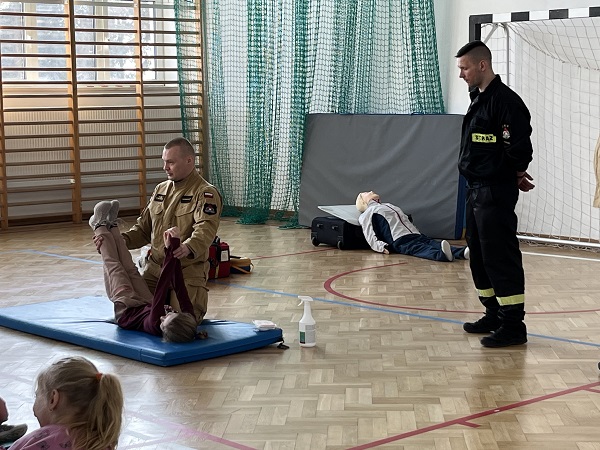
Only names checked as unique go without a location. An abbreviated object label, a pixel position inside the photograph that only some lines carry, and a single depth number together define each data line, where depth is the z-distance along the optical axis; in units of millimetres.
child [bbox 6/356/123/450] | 2533
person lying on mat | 5332
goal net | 9555
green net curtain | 10820
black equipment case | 9664
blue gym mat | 5191
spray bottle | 5523
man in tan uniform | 5617
